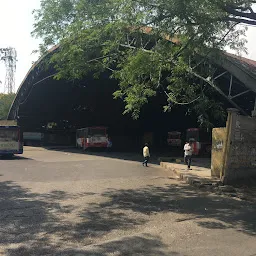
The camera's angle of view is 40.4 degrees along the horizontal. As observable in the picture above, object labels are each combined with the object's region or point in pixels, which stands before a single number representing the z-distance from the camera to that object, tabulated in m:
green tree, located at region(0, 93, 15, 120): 66.54
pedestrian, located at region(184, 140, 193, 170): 19.80
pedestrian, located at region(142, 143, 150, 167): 22.41
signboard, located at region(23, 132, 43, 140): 55.62
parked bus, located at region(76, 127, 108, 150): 39.53
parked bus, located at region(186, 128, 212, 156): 34.22
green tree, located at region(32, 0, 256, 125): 10.04
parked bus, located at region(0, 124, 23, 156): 26.77
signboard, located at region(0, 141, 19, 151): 26.67
